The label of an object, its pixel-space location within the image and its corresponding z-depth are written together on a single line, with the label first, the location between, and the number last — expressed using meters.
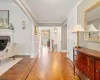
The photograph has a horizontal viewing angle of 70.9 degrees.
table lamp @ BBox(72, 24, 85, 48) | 2.11
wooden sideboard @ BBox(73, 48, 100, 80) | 1.21
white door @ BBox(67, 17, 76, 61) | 3.28
